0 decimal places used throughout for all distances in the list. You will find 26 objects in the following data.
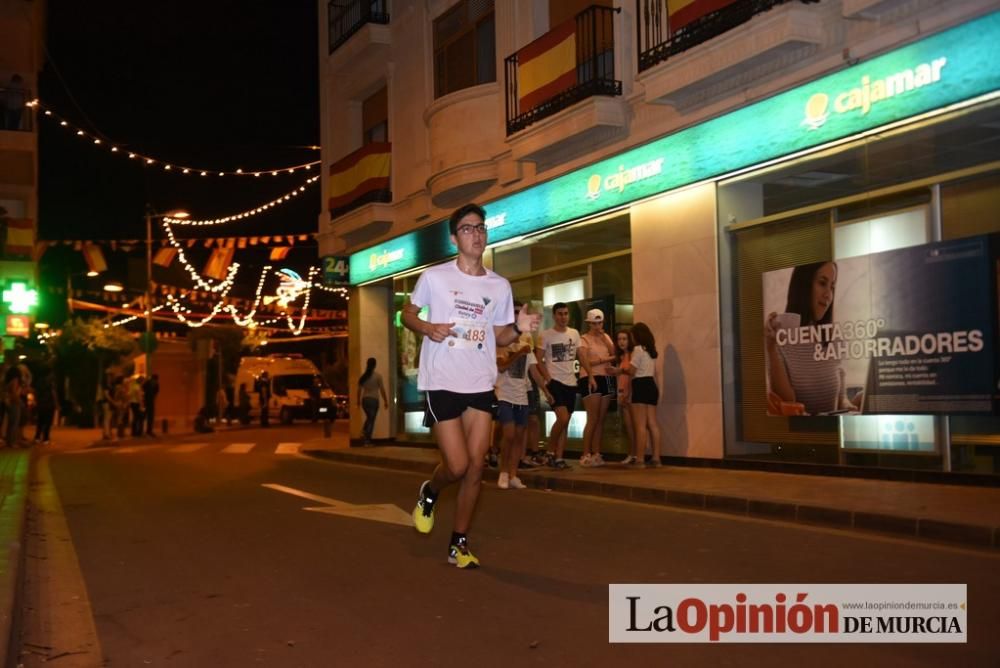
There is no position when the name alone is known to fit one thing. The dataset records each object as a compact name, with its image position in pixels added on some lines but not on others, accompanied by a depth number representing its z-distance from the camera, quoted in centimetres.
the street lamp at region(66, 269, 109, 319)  3819
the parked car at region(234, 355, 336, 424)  3847
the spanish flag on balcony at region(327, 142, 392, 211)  2220
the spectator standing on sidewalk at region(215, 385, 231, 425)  3672
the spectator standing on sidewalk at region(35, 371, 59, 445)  2601
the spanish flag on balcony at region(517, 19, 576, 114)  1538
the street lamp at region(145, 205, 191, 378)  3283
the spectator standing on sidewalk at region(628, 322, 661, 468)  1345
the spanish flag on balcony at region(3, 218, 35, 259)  2886
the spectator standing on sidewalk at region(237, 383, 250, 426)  3766
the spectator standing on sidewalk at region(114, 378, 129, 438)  2916
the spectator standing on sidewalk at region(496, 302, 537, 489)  1180
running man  664
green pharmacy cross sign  2416
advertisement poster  1023
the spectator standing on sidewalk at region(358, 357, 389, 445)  2166
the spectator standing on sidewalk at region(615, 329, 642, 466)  1365
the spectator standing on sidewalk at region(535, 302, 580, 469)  1320
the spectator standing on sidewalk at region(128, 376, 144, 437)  2941
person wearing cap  1388
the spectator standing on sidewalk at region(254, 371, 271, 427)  3556
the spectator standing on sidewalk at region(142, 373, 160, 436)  2955
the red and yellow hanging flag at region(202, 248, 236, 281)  2977
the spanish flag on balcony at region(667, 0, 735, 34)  1238
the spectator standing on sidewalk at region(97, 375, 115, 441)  2869
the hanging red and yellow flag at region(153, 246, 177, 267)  3091
